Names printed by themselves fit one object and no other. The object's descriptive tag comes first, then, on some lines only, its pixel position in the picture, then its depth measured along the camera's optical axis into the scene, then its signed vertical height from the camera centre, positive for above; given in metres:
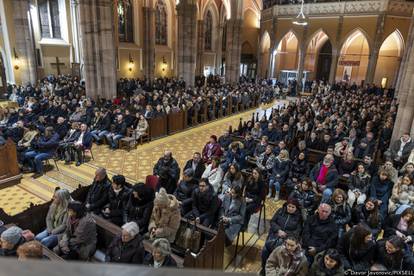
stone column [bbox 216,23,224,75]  31.10 +1.89
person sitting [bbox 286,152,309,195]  6.70 -2.33
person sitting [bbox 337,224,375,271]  3.73 -2.31
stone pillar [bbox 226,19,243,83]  25.06 +1.58
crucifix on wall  20.36 -0.21
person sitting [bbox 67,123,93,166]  8.41 -2.39
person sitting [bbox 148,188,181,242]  4.25 -2.23
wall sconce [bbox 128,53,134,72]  22.75 -0.04
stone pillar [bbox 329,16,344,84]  23.86 +1.54
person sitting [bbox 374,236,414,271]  3.58 -2.33
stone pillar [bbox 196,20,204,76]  28.43 +2.03
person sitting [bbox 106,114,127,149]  9.75 -2.38
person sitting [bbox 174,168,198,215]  5.21 -2.31
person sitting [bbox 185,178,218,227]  4.84 -2.31
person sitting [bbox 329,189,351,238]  4.63 -2.25
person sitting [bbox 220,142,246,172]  7.34 -2.25
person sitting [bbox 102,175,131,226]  4.77 -2.31
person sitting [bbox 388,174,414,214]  5.13 -2.18
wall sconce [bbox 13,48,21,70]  17.52 -0.08
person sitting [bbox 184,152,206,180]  6.34 -2.21
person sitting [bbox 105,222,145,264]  3.47 -2.23
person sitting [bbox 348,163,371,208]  5.46 -2.22
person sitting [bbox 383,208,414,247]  4.26 -2.32
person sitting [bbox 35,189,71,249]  4.21 -2.28
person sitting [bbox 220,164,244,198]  5.60 -2.20
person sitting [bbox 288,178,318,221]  5.09 -2.25
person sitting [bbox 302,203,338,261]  4.07 -2.32
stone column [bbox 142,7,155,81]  22.80 +1.70
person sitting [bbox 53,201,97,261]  3.91 -2.39
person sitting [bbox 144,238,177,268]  3.26 -2.13
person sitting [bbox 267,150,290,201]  6.56 -2.29
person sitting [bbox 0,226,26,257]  3.37 -2.12
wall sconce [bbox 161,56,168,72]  25.71 -0.04
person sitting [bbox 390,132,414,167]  7.30 -1.94
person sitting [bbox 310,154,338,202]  5.91 -2.21
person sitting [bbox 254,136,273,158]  7.57 -2.05
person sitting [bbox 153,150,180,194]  5.68 -2.17
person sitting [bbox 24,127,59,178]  7.68 -2.40
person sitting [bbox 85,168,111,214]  4.96 -2.27
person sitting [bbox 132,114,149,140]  9.95 -2.21
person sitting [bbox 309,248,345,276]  3.37 -2.31
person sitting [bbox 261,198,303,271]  4.32 -2.31
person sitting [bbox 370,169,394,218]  5.37 -2.20
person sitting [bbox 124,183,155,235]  4.54 -2.25
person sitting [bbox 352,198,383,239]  4.48 -2.28
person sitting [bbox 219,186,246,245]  4.74 -2.44
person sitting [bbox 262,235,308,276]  3.48 -2.36
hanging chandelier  19.39 +3.32
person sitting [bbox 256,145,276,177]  6.95 -2.26
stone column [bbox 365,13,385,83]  21.78 +1.67
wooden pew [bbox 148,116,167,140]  10.67 -2.35
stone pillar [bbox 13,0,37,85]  17.20 +1.09
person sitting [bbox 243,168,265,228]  5.30 -2.25
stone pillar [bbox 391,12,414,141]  7.79 -1.03
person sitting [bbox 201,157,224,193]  6.03 -2.25
